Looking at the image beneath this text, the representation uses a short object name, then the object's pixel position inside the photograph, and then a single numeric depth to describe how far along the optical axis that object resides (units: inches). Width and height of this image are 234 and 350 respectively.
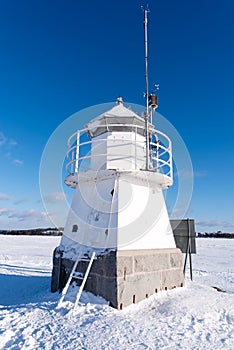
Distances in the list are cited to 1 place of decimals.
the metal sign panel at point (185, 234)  369.4
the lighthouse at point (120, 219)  232.4
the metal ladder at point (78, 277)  215.7
